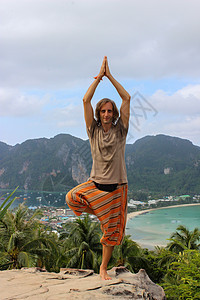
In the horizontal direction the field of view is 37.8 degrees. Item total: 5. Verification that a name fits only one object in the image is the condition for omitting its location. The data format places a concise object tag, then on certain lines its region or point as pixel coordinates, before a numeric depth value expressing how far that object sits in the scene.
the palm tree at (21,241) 8.73
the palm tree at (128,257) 12.28
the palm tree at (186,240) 14.70
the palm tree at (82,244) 11.18
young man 3.57
